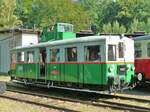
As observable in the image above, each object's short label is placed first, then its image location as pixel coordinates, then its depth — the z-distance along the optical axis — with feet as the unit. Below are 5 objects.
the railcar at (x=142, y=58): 49.26
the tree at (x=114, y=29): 227.36
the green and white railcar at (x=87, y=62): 39.78
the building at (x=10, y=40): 83.20
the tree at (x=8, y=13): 167.23
